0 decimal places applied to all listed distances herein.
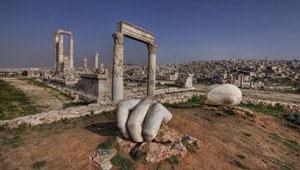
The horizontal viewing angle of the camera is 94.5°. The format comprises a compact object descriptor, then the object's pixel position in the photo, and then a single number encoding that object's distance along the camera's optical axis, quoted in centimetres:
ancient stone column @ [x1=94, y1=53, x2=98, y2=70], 3571
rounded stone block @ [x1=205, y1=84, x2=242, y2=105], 758
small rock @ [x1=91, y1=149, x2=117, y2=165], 319
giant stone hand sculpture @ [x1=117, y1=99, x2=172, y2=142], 354
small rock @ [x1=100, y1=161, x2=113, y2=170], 302
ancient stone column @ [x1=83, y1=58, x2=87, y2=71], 3543
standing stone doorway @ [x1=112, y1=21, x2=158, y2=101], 851
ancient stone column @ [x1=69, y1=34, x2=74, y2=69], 3080
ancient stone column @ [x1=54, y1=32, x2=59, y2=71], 2948
